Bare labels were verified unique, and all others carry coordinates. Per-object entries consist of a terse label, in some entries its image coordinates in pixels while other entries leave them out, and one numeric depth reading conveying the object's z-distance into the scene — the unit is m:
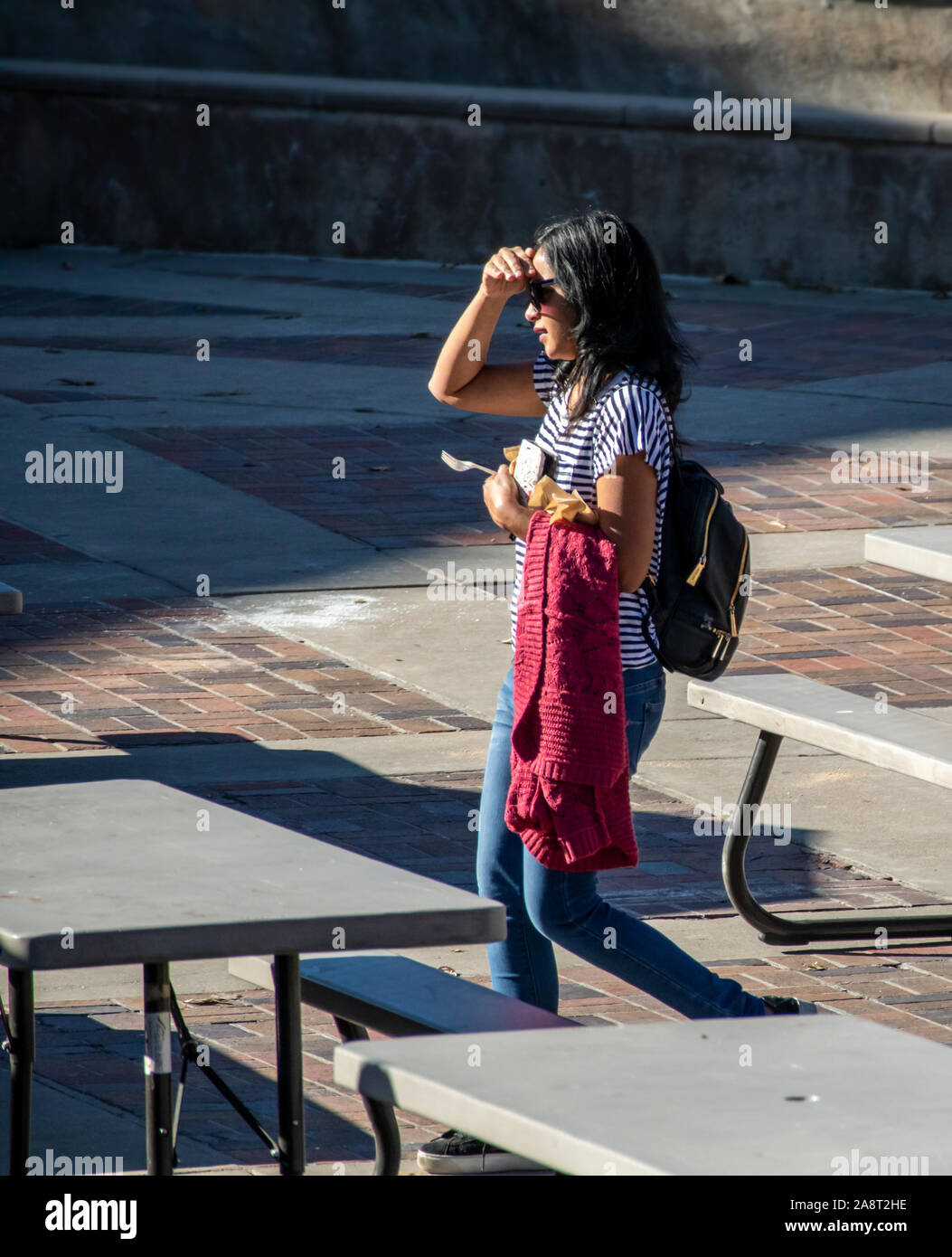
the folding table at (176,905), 6.61
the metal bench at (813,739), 10.96
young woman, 8.51
